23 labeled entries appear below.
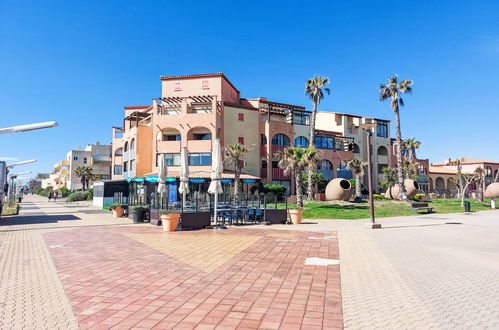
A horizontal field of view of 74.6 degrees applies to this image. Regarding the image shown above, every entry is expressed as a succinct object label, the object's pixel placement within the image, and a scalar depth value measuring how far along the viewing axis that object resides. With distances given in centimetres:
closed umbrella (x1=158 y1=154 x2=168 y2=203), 1820
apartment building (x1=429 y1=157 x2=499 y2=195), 6425
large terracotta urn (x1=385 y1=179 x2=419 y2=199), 3516
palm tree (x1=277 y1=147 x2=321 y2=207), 2559
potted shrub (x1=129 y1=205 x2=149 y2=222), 1819
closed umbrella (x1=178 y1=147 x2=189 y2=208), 1641
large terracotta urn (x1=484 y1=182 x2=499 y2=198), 4306
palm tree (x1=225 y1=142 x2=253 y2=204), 3194
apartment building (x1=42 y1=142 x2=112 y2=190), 7862
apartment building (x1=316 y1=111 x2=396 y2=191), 5134
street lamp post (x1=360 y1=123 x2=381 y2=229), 1491
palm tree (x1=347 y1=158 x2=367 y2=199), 3888
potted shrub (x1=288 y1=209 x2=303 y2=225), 1759
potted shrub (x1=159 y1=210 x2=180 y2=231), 1378
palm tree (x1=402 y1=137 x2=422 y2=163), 4738
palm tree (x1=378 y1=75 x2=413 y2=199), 3475
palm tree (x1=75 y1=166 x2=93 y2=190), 6656
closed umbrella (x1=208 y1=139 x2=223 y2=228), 1521
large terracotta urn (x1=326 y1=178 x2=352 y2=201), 3073
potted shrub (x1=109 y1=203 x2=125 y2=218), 2247
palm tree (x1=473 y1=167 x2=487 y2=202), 3453
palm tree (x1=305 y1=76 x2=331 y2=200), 3716
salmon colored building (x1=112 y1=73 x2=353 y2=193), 3681
